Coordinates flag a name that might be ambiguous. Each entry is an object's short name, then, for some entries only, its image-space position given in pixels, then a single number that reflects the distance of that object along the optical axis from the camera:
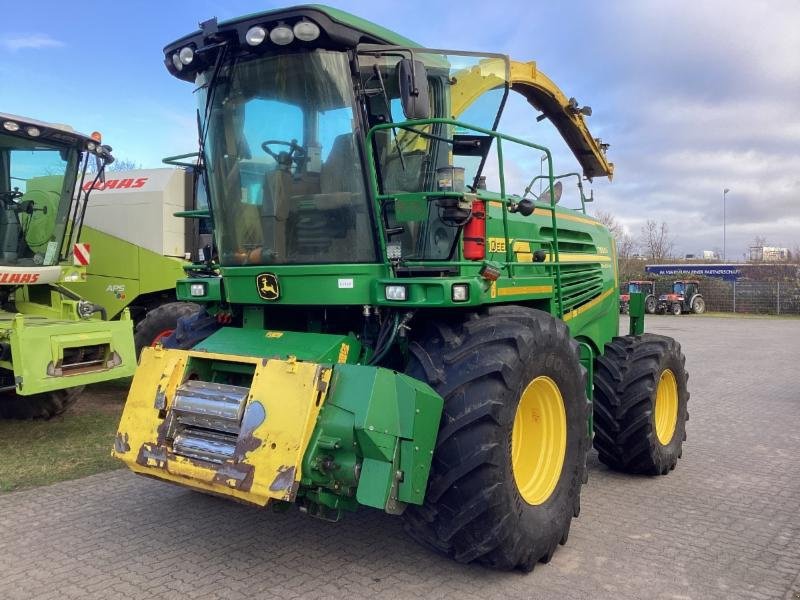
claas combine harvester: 6.93
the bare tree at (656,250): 51.41
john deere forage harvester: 3.43
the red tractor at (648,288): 31.53
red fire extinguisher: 3.91
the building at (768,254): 43.50
